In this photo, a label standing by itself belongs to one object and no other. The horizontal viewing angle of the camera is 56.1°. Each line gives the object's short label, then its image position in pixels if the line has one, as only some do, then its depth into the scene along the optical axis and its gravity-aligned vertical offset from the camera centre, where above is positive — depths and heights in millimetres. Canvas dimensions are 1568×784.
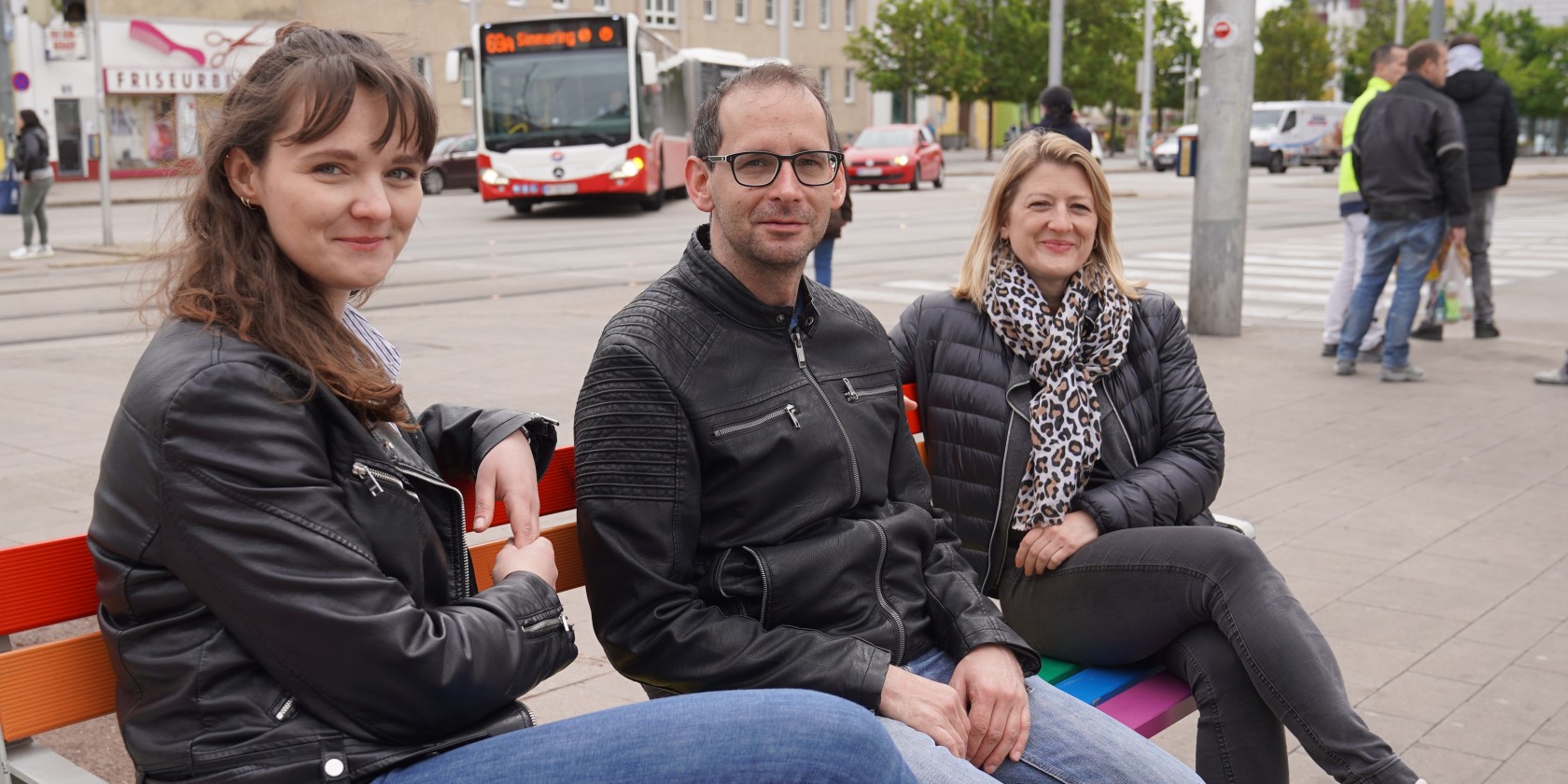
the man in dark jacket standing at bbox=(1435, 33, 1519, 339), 10680 +201
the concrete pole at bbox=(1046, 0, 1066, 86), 25141 +1930
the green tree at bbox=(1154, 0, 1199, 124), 70375 +5214
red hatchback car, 35594 -105
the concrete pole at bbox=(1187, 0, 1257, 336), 10703 -27
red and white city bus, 23109 +733
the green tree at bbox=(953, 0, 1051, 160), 58375 +4089
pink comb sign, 42781 +3373
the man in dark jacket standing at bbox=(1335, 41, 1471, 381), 9086 -206
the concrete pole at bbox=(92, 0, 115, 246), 18516 +53
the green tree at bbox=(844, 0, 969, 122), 57156 +4030
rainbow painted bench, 2068 -720
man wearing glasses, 2482 -612
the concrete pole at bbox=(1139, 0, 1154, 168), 47100 +1968
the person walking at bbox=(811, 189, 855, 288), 11656 -781
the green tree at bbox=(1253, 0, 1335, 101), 72000 +4731
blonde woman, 3004 -737
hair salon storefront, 40219 +2159
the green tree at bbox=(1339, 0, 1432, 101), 70875 +5797
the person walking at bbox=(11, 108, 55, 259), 18328 -277
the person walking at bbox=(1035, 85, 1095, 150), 12852 +375
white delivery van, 49094 +678
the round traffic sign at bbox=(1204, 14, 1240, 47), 10648 +877
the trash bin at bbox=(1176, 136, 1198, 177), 10727 -27
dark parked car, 36906 -305
